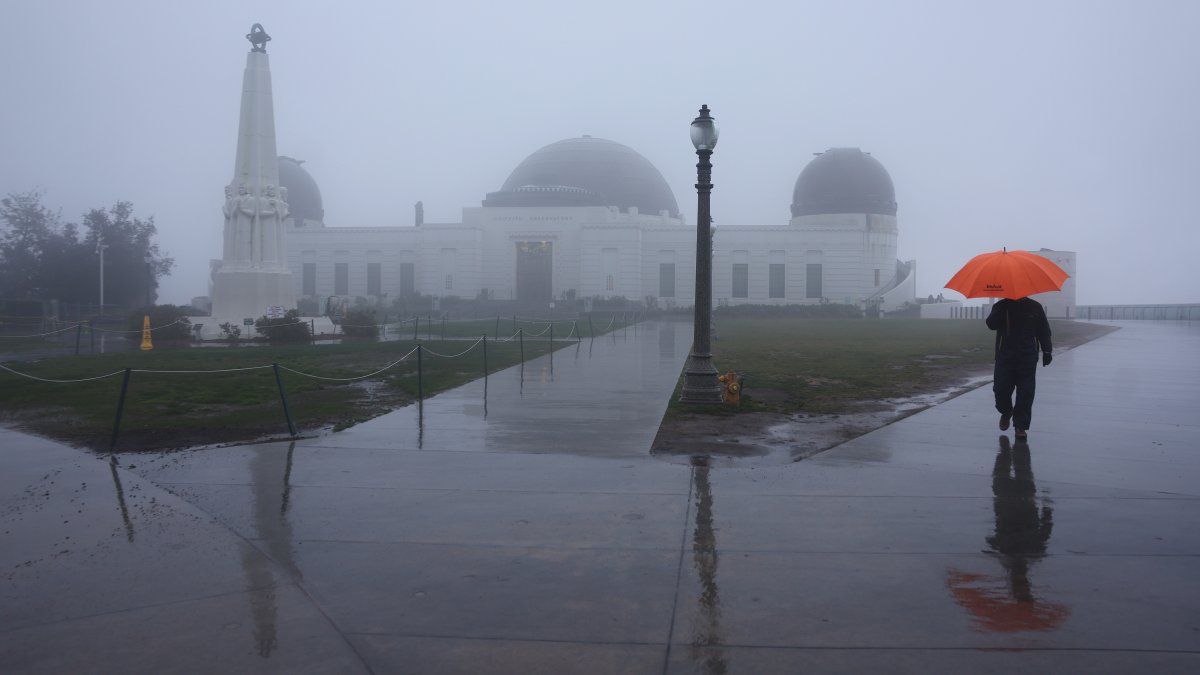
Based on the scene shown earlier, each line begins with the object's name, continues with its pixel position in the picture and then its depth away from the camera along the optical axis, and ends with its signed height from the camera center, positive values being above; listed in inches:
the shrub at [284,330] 1196.5 -22.3
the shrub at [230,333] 1195.7 -27.0
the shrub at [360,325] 1322.6 -16.5
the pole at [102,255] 1867.6 +121.0
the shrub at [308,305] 2578.2 +25.4
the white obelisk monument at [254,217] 1261.1 +139.3
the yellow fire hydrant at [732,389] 475.5 -38.7
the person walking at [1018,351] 361.4 -13.4
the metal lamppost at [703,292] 478.6 +13.4
